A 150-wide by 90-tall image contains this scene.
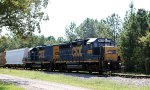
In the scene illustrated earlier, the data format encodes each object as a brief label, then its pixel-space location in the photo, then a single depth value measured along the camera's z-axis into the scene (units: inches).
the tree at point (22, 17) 1019.3
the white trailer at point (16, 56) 2258.9
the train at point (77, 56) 1285.7
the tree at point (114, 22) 3942.2
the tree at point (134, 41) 1871.3
